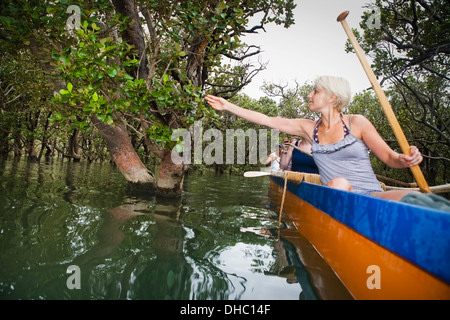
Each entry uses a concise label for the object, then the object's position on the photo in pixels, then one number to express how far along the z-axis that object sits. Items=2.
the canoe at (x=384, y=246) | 1.17
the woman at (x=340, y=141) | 2.63
